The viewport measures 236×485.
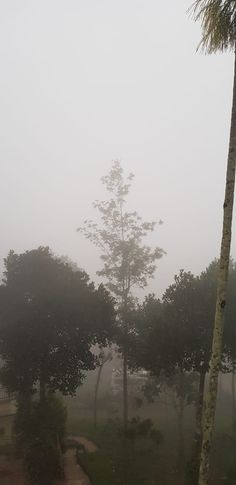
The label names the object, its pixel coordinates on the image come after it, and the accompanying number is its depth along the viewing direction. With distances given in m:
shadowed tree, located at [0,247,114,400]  24.98
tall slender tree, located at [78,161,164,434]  33.72
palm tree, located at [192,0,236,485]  11.05
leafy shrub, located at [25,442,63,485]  20.56
